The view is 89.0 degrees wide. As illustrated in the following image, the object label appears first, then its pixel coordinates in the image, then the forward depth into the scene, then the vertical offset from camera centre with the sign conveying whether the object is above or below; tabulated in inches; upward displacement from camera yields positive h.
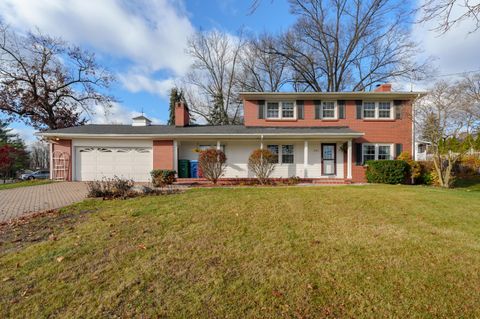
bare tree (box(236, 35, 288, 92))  1040.2 +419.3
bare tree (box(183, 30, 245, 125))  1119.6 +321.5
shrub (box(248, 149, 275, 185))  475.2 -0.6
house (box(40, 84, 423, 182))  551.8 +45.3
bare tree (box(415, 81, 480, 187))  448.8 +82.6
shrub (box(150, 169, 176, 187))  450.0 -28.2
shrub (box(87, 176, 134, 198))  314.2 -35.5
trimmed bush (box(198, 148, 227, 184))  472.7 -1.0
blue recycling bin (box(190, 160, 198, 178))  571.5 -15.6
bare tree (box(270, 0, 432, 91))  967.0 +462.5
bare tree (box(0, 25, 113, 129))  868.6 +254.3
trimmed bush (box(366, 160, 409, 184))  464.1 -16.2
